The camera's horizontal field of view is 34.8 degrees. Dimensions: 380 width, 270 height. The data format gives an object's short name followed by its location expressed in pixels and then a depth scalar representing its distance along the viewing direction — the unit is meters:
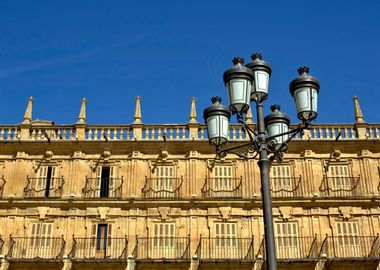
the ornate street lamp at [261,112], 10.67
